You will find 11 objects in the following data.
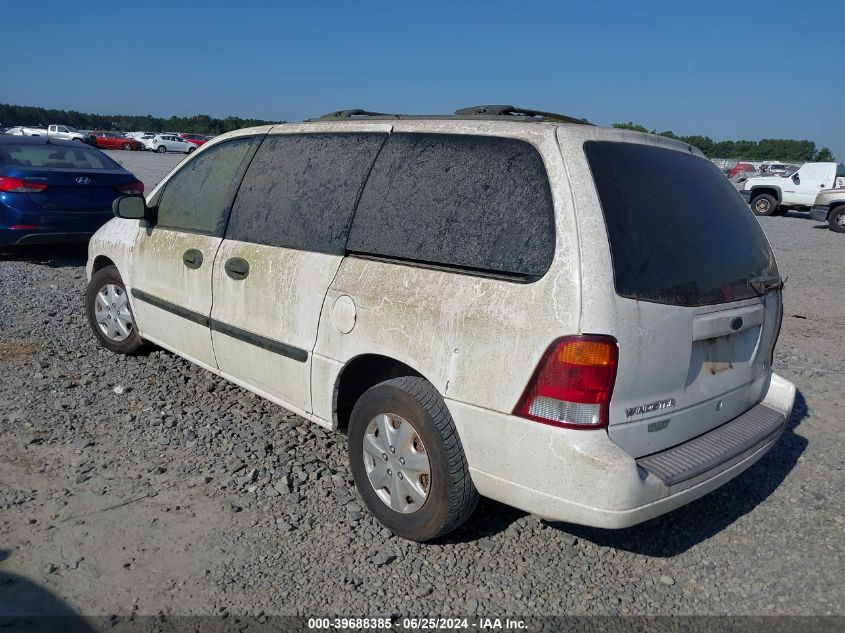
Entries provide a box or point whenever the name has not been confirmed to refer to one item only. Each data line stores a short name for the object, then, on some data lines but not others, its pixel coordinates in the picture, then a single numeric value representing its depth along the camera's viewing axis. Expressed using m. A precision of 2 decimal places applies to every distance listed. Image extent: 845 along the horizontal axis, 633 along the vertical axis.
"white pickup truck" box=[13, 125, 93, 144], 43.23
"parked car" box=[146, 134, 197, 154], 52.00
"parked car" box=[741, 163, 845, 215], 21.73
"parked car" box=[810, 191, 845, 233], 18.66
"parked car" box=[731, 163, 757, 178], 39.31
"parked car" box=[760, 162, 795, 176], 34.14
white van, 2.58
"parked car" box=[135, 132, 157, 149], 52.62
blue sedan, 8.05
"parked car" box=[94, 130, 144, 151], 50.00
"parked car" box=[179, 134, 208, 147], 56.55
